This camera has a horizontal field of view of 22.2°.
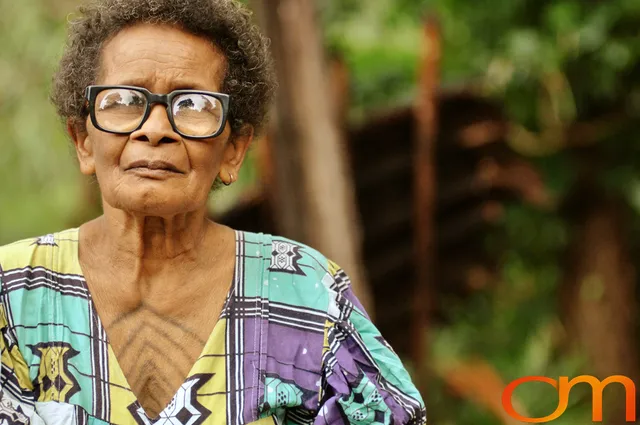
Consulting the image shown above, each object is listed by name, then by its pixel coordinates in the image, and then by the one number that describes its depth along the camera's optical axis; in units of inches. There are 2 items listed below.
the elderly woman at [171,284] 115.5
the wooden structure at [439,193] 348.3
